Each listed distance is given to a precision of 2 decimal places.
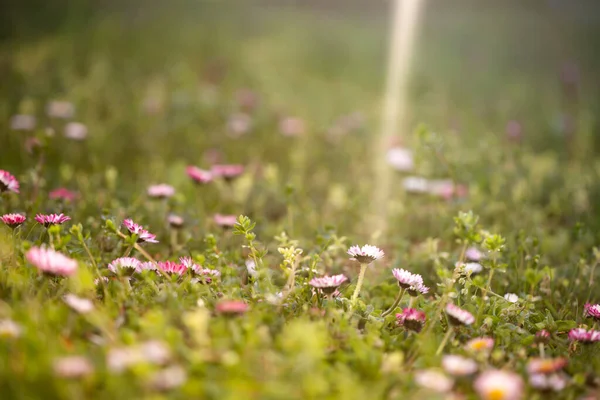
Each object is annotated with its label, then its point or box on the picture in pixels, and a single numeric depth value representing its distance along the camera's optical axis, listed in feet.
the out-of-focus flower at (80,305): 2.64
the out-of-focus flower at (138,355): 2.51
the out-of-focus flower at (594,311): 2.93
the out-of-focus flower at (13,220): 2.92
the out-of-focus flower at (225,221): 3.32
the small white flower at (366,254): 2.96
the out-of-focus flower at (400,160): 4.37
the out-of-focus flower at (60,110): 4.66
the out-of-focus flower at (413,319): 2.87
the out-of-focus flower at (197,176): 3.41
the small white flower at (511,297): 3.08
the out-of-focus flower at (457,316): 2.81
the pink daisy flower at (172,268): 2.96
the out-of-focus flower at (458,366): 2.64
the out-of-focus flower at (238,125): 4.88
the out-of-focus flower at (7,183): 3.05
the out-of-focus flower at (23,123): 4.15
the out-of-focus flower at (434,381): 2.59
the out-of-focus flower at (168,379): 2.49
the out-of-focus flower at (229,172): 3.62
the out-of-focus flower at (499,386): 2.53
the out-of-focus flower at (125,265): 2.90
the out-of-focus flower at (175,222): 3.26
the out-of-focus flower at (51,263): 2.70
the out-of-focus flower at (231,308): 2.69
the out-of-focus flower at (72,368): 2.47
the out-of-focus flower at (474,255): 3.28
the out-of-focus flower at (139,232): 2.98
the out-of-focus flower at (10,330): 2.55
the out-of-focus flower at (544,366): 2.67
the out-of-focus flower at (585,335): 2.85
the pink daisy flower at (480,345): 2.80
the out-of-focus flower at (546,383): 2.66
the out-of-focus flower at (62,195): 3.42
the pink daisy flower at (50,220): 2.96
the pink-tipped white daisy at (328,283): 2.91
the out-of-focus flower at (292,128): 5.09
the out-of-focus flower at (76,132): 4.14
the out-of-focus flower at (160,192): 3.35
